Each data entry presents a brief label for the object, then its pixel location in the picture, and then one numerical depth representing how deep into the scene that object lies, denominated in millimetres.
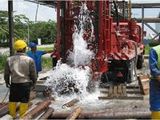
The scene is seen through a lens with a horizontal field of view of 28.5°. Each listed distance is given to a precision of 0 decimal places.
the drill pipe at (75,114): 5999
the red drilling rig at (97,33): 8620
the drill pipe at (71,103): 7314
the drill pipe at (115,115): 6186
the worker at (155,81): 4275
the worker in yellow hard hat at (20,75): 6092
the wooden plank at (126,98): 8040
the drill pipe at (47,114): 6137
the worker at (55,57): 8986
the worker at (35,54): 8464
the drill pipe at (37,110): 5930
